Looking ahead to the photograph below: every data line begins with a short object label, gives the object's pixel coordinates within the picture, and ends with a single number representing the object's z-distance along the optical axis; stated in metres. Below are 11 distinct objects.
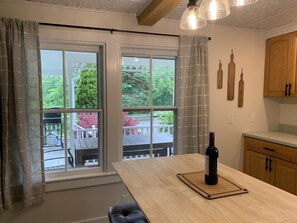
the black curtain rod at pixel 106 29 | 2.17
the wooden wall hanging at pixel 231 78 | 2.92
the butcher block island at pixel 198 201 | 0.97
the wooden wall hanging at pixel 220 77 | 2.87
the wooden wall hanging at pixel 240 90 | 3.00
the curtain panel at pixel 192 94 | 2.61
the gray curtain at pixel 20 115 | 1.98
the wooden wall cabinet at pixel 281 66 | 2.74
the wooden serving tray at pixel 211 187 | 1.18
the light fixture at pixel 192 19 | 1.40
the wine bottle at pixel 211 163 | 1.26
